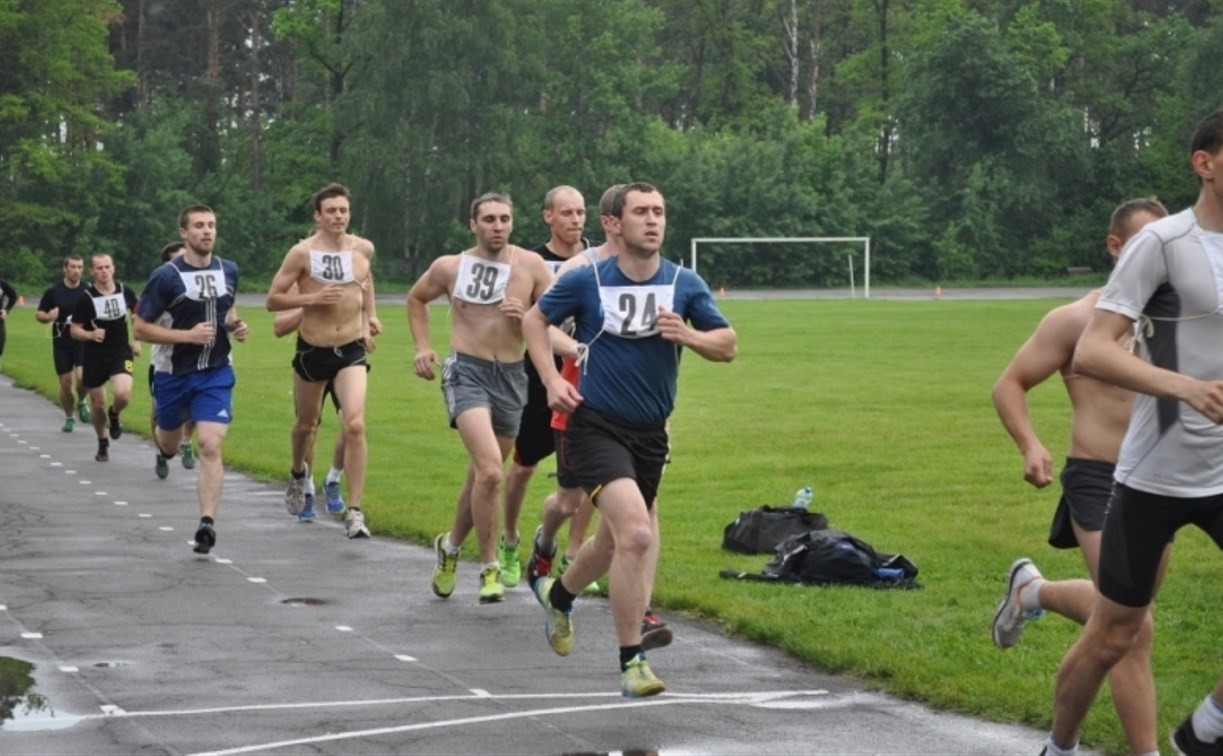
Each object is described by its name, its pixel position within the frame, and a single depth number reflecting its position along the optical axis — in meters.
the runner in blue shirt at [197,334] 13.76
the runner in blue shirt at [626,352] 8.72
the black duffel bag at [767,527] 13.32
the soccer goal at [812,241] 79.00
